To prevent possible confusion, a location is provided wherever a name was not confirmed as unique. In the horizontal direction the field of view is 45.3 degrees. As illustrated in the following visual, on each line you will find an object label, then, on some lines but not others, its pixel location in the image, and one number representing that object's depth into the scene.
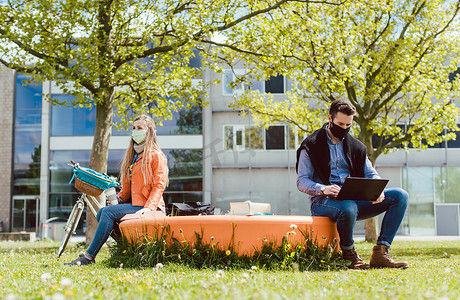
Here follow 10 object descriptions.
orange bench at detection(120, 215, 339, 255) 5.51
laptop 5.41
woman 6.14
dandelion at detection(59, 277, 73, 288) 2.99
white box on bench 6.14
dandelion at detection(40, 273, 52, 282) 3.97
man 5.59
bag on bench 6.59
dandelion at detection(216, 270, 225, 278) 4.07
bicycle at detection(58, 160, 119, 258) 7.84
